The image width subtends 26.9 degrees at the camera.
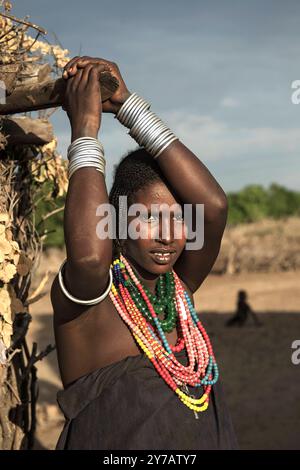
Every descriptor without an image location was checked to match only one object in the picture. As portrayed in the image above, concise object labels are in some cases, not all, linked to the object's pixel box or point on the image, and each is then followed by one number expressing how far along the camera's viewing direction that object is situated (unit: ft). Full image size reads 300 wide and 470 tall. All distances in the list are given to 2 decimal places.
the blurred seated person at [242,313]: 43.50
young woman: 6.28
